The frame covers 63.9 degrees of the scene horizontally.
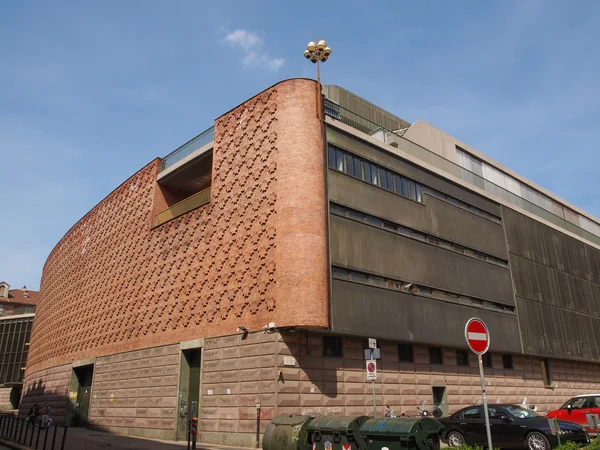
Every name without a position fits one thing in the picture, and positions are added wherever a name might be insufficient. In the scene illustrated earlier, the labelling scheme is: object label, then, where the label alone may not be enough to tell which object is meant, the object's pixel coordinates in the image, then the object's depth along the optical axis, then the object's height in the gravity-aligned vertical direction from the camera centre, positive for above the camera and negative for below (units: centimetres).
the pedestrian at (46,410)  3247 -119
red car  1841 -78
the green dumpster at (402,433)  1023 -92
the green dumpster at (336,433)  1106 -98
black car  1452 -125
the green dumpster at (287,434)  1230 -111
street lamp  2170 +1453
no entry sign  933 +98
